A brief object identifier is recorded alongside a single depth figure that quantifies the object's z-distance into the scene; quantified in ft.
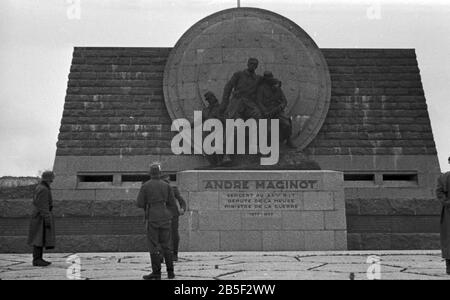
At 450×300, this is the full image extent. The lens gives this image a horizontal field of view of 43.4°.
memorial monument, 43.52
